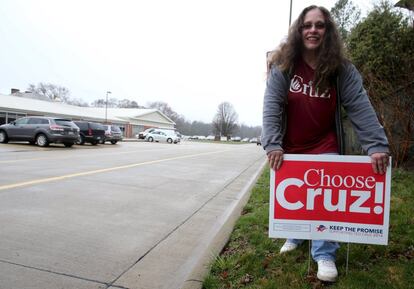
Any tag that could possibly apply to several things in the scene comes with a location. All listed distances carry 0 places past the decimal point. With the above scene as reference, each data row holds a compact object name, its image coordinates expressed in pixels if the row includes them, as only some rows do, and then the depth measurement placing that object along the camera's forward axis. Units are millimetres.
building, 39344
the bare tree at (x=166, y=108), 130250
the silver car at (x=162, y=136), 47062
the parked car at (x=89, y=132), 26094
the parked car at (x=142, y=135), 50491
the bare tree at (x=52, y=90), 105125
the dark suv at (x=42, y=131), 20412
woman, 3227
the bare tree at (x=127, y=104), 129750
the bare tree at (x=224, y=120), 120438
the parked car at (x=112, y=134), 30697
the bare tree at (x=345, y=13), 19344
